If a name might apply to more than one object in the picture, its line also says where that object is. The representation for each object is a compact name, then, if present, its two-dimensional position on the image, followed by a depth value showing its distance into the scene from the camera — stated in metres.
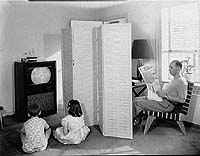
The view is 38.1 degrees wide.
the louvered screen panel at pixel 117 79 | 3.44
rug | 3.08
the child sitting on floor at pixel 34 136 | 3.15
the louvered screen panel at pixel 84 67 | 3.85
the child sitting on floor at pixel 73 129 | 3.37
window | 4.12
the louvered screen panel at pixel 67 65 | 3.95
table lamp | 4.60
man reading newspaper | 3.57
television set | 4.46
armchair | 3.56
